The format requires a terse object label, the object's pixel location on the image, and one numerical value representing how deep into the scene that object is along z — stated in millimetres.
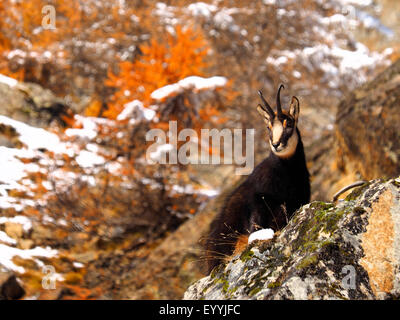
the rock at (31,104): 10211
